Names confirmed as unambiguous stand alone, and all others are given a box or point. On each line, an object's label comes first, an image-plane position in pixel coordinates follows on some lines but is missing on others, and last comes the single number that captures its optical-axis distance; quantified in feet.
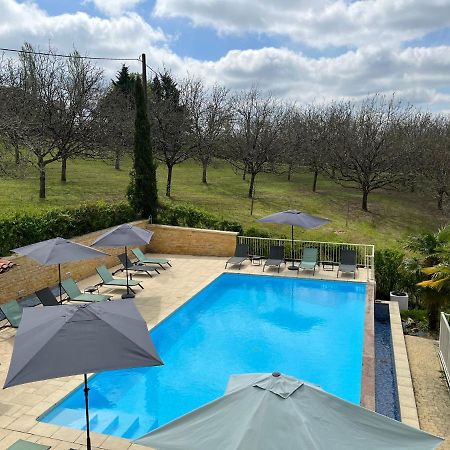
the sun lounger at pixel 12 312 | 33.88
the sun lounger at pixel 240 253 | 57.16
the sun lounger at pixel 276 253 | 57.14
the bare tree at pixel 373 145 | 100.27
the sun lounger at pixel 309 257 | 55.16
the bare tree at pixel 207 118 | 101.24
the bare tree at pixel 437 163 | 99.68
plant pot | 49.01
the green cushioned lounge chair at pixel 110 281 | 45.85
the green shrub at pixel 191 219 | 63.52
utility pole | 62.34
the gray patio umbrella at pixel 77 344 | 16.67
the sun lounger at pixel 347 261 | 52.65
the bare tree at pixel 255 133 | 97.45
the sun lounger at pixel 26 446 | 20.07
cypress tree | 63.93
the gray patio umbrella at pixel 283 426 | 12.14
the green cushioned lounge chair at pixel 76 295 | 40.40
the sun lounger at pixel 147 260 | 55.16
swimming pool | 27.10
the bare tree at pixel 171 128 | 91.15
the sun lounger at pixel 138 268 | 51.53
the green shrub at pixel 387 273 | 53.06
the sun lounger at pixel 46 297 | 36.73
